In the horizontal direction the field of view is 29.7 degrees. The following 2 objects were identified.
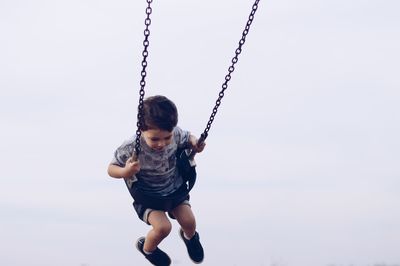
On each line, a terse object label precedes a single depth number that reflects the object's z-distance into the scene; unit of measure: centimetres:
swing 749
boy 729
